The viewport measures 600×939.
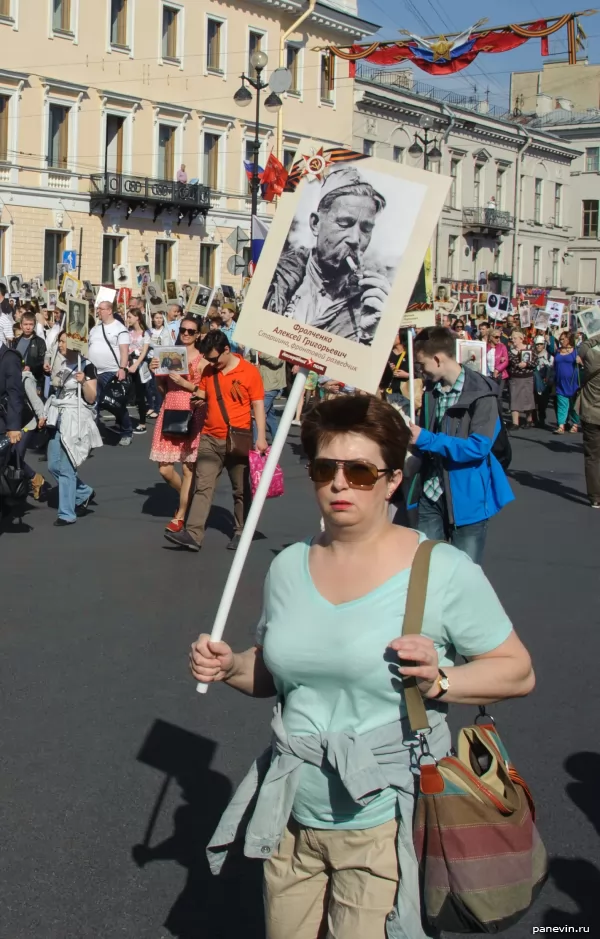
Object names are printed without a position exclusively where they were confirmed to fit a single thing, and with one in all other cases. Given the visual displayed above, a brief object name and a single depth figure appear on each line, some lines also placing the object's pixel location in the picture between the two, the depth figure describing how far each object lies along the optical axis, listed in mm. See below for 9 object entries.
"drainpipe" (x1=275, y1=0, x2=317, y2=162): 30512
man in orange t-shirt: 9883
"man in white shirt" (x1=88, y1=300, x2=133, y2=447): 15828
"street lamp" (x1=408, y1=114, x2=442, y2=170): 25956
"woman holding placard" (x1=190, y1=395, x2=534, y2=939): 2729
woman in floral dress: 10461
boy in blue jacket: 6180
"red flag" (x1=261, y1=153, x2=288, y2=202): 24938
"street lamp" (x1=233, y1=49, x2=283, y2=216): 26125
